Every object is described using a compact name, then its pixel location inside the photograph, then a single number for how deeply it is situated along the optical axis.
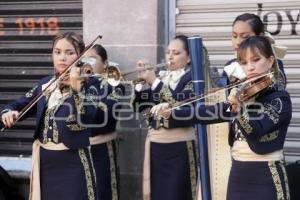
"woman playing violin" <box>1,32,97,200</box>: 6.86
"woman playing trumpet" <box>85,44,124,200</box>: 8.31
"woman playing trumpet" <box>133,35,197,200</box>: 8.09
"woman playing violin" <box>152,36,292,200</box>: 5.86
